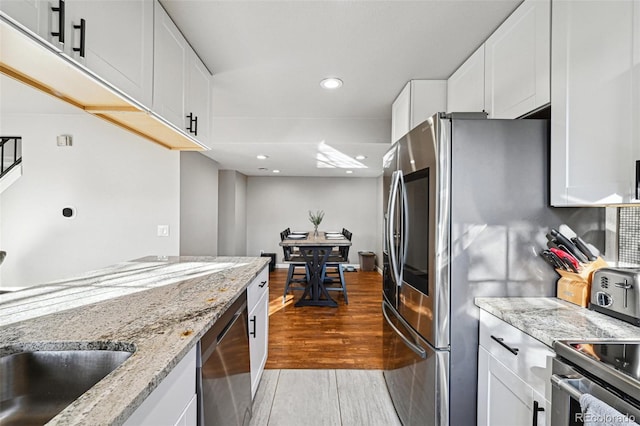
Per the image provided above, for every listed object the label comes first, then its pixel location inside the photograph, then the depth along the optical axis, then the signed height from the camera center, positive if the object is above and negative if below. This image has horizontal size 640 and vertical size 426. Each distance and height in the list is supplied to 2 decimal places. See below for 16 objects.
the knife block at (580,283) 1.33 -0.29
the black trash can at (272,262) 6.70 -1.05
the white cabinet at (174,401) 0.72 -0.50
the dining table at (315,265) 4.20 -0.72
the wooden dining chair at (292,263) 4.53 -0.73
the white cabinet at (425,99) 2.51 +0.95
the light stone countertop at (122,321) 0.65 -0.37
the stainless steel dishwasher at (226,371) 1.06 -0.65
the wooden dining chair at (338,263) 4.58 -0.74
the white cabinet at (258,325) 1.91 -0.77
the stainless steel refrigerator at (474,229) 1.43 -0.06
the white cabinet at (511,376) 1.07 -0.61
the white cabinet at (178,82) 1.63 +0.80
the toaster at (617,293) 1.12 -0.29
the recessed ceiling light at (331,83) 2.56 +1.11
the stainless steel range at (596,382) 0.76 -0.45
